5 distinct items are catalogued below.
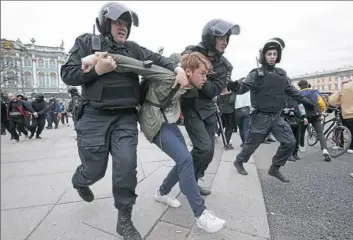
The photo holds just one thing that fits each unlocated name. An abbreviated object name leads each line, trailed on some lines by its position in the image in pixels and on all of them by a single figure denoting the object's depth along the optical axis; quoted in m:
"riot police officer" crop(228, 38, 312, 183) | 3.58
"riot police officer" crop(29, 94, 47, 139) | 9.59
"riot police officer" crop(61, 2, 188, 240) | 2.08
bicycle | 3.23
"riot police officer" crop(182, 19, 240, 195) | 2.71
